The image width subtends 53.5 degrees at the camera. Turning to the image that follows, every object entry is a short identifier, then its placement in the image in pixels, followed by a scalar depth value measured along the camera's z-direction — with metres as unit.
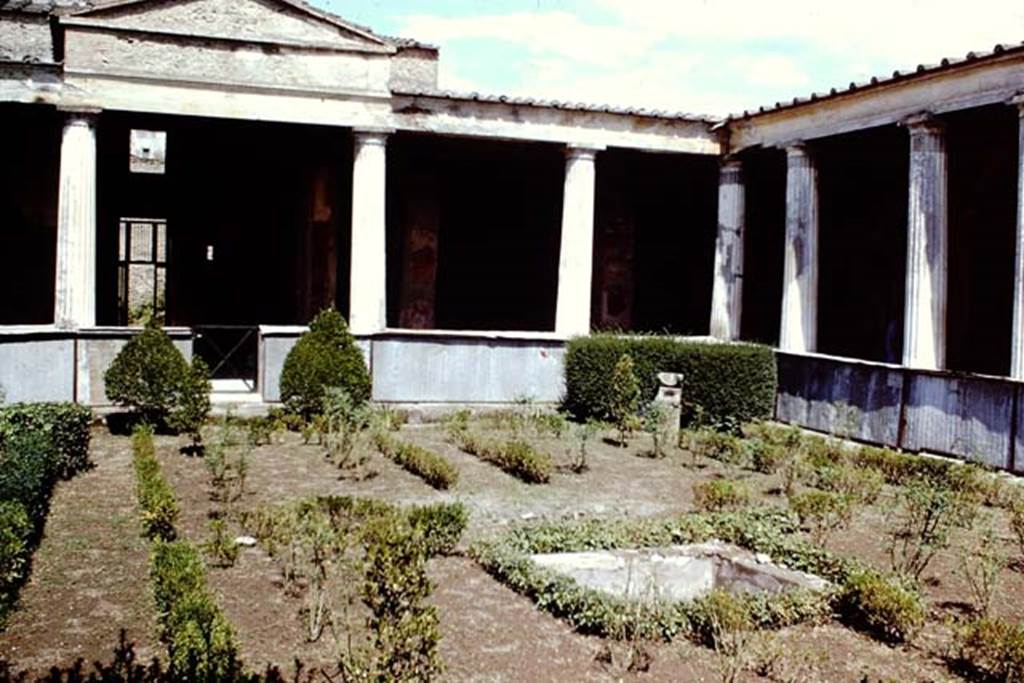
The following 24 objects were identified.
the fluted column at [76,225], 13.58
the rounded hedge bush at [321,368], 13.47
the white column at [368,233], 14.87
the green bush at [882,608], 6.36
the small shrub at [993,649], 5.53
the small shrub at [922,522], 7.82
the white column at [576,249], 15.74
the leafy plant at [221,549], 7.40
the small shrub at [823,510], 8.82
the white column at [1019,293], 11.20
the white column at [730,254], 16.45
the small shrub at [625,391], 13.80
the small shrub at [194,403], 12.52
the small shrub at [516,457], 10.89
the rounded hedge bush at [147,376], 12.65
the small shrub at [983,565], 6.90
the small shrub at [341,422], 11.91
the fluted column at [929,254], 12.60
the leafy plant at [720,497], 9.55
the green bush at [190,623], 5.05
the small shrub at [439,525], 7.85
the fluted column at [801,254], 14.92
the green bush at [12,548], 6.14
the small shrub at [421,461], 10.33
